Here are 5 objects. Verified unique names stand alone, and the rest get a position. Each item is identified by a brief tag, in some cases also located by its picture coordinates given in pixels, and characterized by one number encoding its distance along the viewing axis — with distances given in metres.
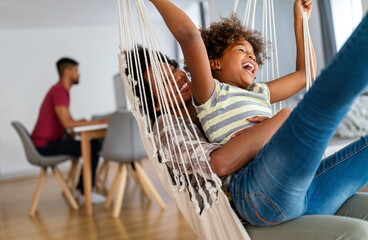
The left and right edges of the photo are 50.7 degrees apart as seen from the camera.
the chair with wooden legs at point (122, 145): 2.80
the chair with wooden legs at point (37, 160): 3.14
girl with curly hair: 0.69
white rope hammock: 0.96
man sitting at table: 3.26
